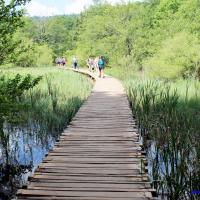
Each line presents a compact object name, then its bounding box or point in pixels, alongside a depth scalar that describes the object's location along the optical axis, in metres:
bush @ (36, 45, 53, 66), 52.41
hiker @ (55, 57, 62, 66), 45.84
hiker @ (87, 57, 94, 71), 30.98
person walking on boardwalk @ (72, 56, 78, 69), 37.26
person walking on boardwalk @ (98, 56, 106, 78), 20.93
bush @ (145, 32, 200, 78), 23.94
